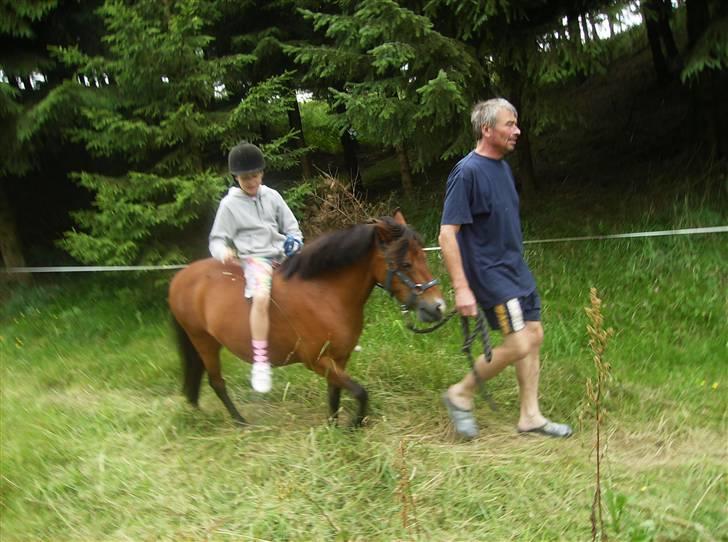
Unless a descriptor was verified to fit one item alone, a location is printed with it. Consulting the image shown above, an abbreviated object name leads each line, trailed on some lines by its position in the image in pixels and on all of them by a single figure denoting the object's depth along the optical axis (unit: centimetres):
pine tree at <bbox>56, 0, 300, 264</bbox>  694
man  364
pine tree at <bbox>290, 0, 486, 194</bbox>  630
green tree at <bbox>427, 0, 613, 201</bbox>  652
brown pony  379
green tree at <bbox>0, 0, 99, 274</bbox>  759
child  411
